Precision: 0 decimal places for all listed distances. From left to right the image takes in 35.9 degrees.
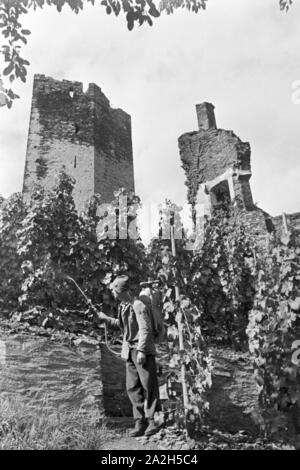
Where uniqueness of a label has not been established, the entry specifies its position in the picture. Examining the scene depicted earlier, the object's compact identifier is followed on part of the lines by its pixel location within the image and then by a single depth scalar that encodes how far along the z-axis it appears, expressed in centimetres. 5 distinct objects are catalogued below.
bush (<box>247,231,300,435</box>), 485
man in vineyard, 425
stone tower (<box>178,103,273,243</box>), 1622
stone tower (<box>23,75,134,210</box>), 1933
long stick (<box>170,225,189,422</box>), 439
